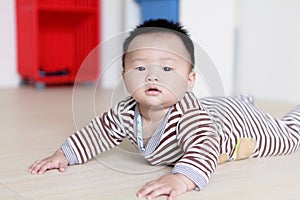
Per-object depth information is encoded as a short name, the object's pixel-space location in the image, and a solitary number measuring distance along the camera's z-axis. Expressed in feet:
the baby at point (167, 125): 2.39
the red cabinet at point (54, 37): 7.43
